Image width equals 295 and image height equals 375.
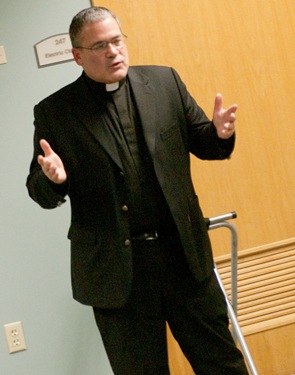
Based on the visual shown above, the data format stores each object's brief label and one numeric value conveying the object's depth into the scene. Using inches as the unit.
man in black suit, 143.3
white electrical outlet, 202.4
